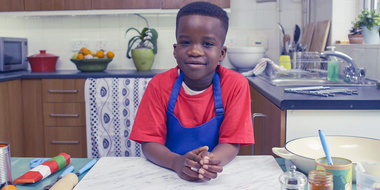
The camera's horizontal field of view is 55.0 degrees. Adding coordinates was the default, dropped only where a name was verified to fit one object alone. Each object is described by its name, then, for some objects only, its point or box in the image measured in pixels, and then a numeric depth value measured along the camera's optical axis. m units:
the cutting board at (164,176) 0.73
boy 0.98
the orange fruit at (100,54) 2.85
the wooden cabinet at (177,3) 2.81
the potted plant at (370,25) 1.90
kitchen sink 1.81
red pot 2.87
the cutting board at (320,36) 2.33
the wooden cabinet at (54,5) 2.85
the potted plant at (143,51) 2.91
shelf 2.83
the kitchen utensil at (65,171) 0.76
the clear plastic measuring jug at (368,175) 0.56
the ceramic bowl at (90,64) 2.76
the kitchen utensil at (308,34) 2.61
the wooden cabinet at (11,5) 2.87
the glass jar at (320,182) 0.56
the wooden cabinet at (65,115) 2.63
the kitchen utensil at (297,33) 2.53
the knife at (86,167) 0.83
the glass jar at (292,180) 0.57
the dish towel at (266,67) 2.20
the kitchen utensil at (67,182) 0.70
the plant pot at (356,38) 2.06
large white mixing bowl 0.82
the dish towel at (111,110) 2.56
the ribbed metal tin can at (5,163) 0.68
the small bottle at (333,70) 1.93
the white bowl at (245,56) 2.75
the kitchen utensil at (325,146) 0.64
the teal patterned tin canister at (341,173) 0.61
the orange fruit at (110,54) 2.91
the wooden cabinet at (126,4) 2.81
